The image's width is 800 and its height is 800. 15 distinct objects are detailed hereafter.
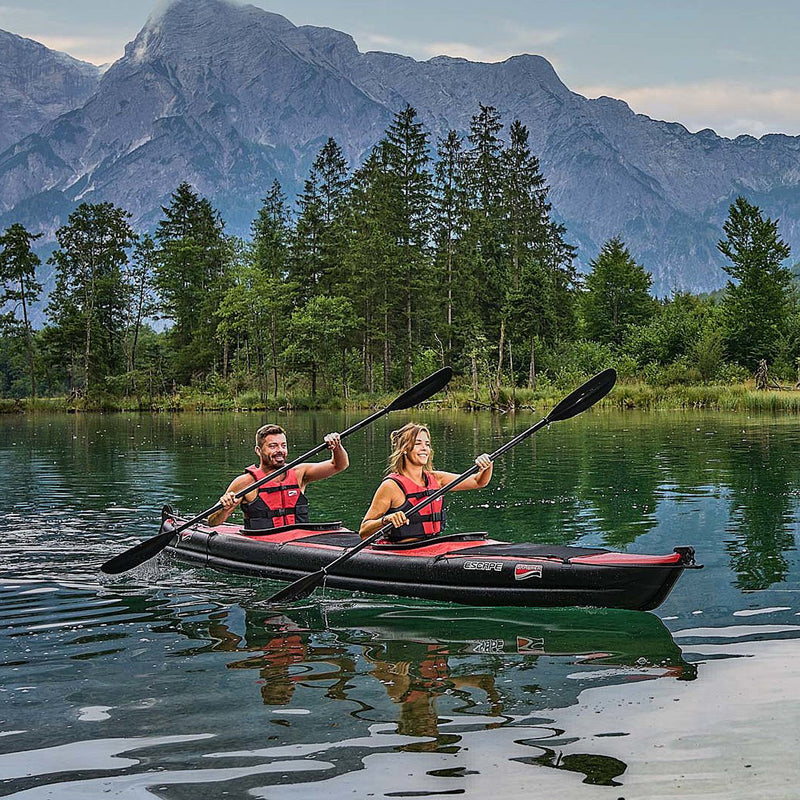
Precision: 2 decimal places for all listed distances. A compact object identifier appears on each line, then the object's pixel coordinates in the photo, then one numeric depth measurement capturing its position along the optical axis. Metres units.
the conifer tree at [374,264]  51.25
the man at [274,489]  9.71
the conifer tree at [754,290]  47.53
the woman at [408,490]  8.47
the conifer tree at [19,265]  54.00
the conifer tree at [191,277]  60.09
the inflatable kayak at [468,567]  7.27
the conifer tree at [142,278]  60.75
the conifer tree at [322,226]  56.75
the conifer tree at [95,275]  56.70
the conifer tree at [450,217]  53.16
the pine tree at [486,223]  52.94
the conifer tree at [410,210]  52.47
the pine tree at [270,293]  53.34
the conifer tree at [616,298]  56.78
